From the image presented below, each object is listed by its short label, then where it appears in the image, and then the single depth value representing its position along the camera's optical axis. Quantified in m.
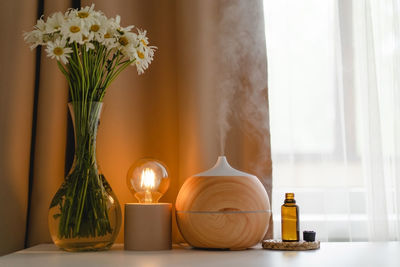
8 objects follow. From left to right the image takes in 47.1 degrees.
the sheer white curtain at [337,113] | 1.20
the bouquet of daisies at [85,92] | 0.95
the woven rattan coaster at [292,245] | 0.96
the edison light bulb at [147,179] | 1.04
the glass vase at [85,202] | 0.95
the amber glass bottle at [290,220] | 1.02
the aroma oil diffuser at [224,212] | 0.95
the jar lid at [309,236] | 1.00
